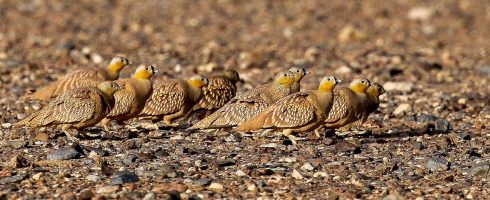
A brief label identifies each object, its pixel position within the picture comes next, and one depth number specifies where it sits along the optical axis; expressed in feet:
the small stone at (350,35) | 72.69
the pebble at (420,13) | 83.97
